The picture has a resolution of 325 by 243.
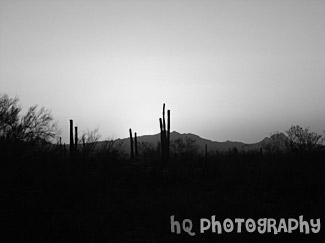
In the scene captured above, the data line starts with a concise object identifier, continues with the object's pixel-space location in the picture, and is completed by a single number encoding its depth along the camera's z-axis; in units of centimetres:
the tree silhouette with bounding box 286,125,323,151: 3597
